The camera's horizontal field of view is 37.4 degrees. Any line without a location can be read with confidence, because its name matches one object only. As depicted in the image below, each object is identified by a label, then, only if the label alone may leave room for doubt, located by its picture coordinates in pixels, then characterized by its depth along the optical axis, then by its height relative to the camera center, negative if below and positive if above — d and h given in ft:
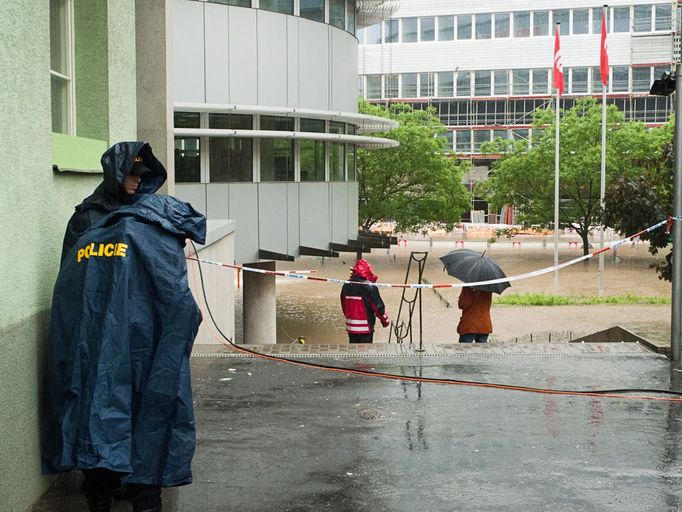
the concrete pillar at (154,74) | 39.68 +4.84
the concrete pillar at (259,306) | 81.82 -8.94
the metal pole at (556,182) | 135.64 +1.84
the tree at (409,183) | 162.40 +2.18
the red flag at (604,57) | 127.24 +17.71
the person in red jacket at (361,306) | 44.60 -4.87
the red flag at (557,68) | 130.00 +16.63
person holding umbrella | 42.57 -4.35
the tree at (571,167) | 158.61 +4.57
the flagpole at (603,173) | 119.85 +2.93
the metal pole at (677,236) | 31.94 -1.28
